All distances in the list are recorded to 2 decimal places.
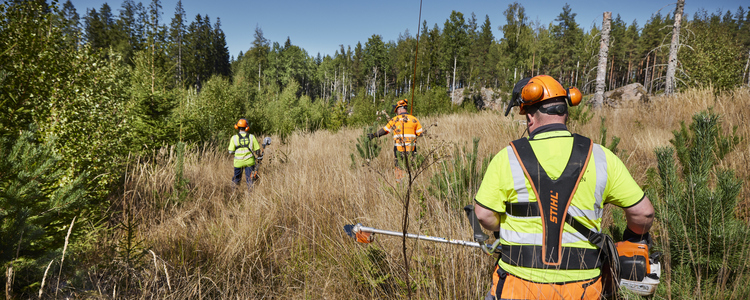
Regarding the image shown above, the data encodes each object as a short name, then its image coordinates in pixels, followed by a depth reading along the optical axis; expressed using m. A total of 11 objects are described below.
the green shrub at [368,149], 6.18
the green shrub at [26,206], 1.65
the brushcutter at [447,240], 1.65
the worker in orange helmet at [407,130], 5.85
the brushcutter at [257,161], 6.21
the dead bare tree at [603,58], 10.49
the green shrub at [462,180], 3.06
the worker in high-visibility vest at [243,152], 6.58
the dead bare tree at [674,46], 11.20
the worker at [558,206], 1.44
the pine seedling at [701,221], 1.55
